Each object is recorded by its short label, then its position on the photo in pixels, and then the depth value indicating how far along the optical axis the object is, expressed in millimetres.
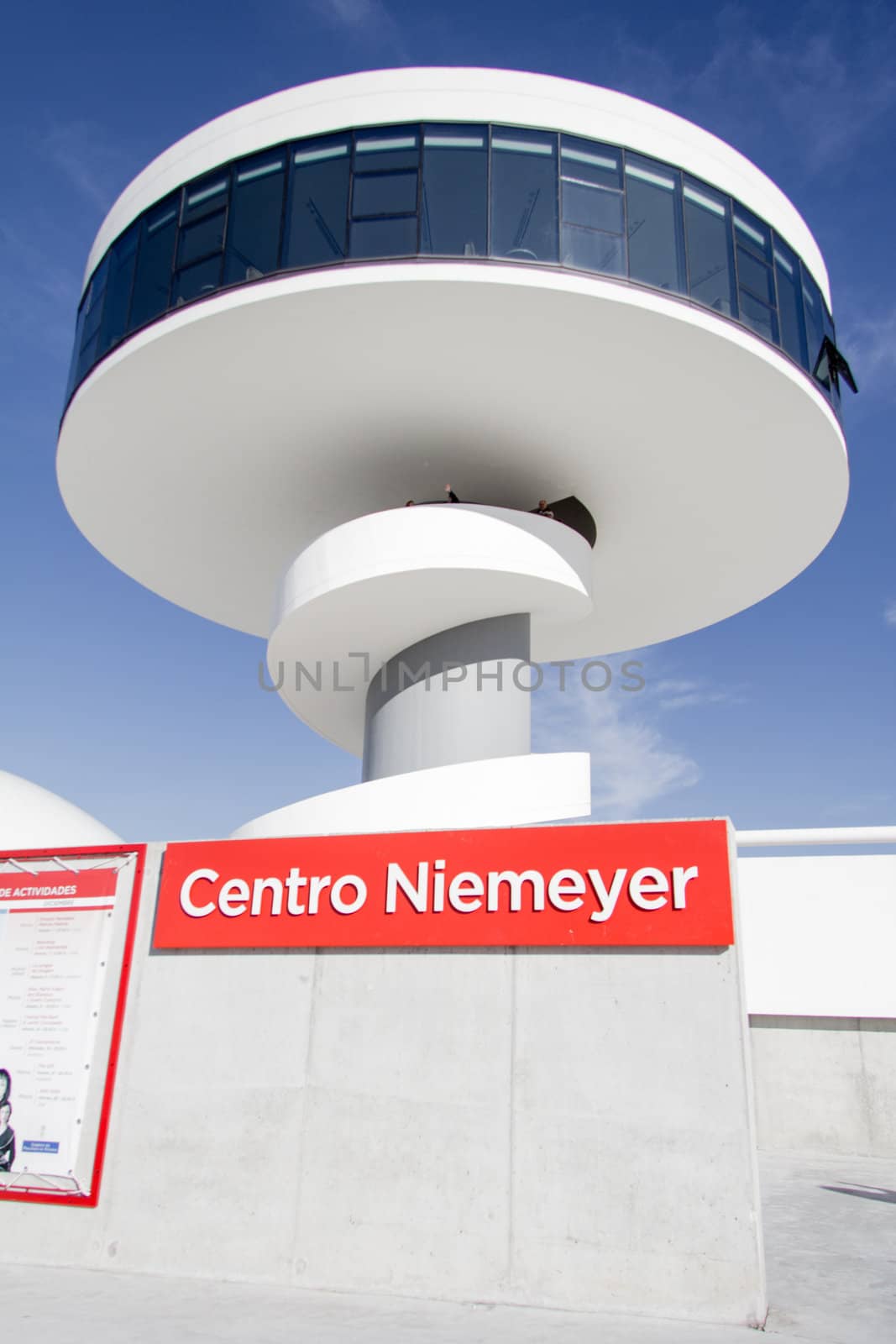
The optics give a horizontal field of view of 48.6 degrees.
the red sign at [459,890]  8047
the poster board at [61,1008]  9023
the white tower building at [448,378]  12805
